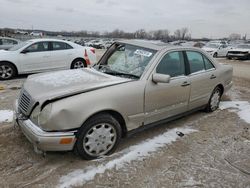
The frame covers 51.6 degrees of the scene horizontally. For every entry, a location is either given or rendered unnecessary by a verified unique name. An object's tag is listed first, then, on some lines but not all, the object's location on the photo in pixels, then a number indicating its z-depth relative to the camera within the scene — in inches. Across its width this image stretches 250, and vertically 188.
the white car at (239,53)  874.1
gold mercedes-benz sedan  123.7
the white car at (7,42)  522.2
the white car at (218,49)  956.6
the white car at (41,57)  343.9
